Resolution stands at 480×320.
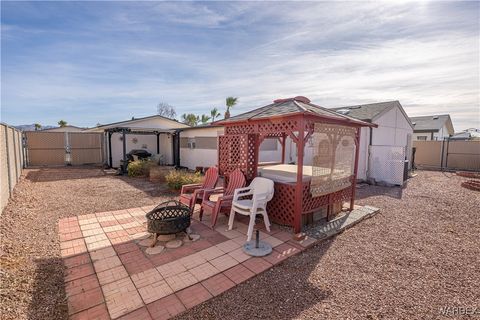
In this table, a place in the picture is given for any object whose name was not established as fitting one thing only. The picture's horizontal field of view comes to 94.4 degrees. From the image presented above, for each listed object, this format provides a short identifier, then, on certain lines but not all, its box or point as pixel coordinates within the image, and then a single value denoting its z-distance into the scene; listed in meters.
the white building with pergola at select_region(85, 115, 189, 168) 12.24
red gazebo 4.14
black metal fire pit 3.52
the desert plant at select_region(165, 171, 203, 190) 7.50
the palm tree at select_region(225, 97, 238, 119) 21.52
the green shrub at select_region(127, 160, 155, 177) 10.40
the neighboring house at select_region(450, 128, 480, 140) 25.35
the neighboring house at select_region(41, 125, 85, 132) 19.24
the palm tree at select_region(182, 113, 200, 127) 28.77
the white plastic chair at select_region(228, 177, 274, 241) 3.96
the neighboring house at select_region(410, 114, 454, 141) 19.39
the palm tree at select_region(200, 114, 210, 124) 27.90
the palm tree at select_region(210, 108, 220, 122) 26.56
